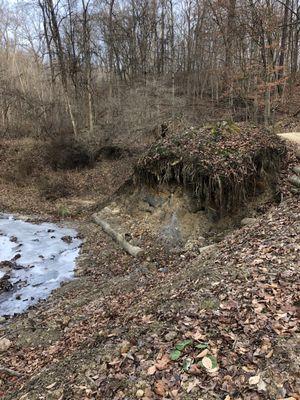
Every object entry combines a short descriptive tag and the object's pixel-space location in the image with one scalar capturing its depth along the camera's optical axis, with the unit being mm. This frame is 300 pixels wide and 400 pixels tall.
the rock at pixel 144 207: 11250
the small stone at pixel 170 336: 4180
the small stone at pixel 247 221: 8672
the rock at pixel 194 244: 9055
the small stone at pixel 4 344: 5898
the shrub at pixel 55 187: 16469
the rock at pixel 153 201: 11016
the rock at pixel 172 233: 9680
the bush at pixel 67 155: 19406
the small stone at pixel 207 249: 7818
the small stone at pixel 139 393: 3461
